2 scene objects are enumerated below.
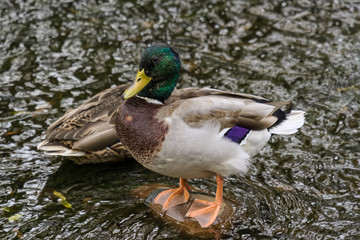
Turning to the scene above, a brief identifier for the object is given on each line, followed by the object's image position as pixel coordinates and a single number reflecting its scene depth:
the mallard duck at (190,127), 8.43
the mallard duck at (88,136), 10.56
